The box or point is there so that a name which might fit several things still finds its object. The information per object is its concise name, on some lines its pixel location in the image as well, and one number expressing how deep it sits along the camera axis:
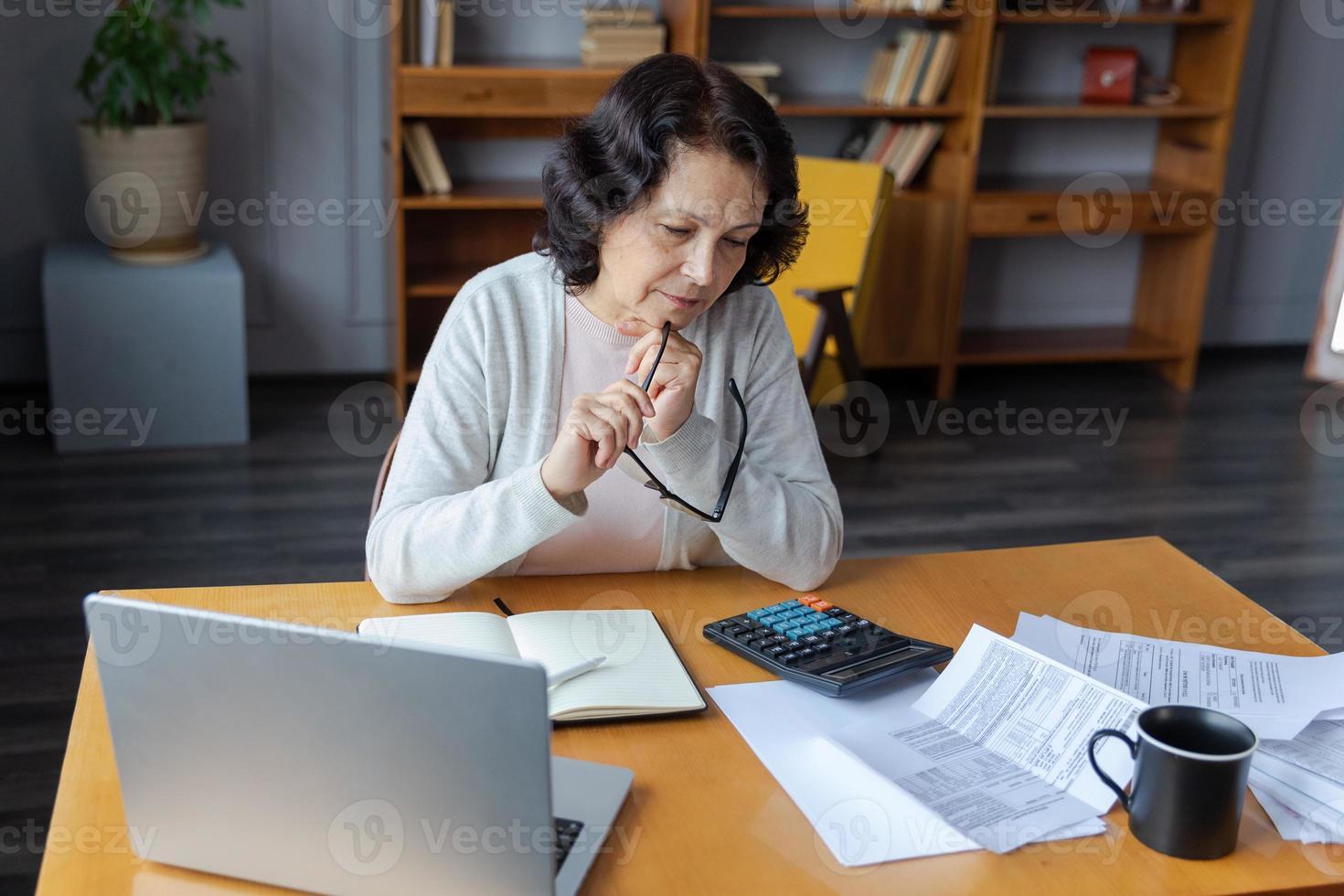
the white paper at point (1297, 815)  1.08
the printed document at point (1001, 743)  1.10
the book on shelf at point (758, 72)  4.09
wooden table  1.01
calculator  1.28
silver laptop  0.86
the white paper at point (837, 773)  1.05
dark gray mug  1.03
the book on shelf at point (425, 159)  3.93
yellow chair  3.74
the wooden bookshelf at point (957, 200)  4.06
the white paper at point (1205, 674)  1.24
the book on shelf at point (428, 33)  3.78
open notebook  1.22
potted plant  3.52
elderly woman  1.41
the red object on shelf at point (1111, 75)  4.50
